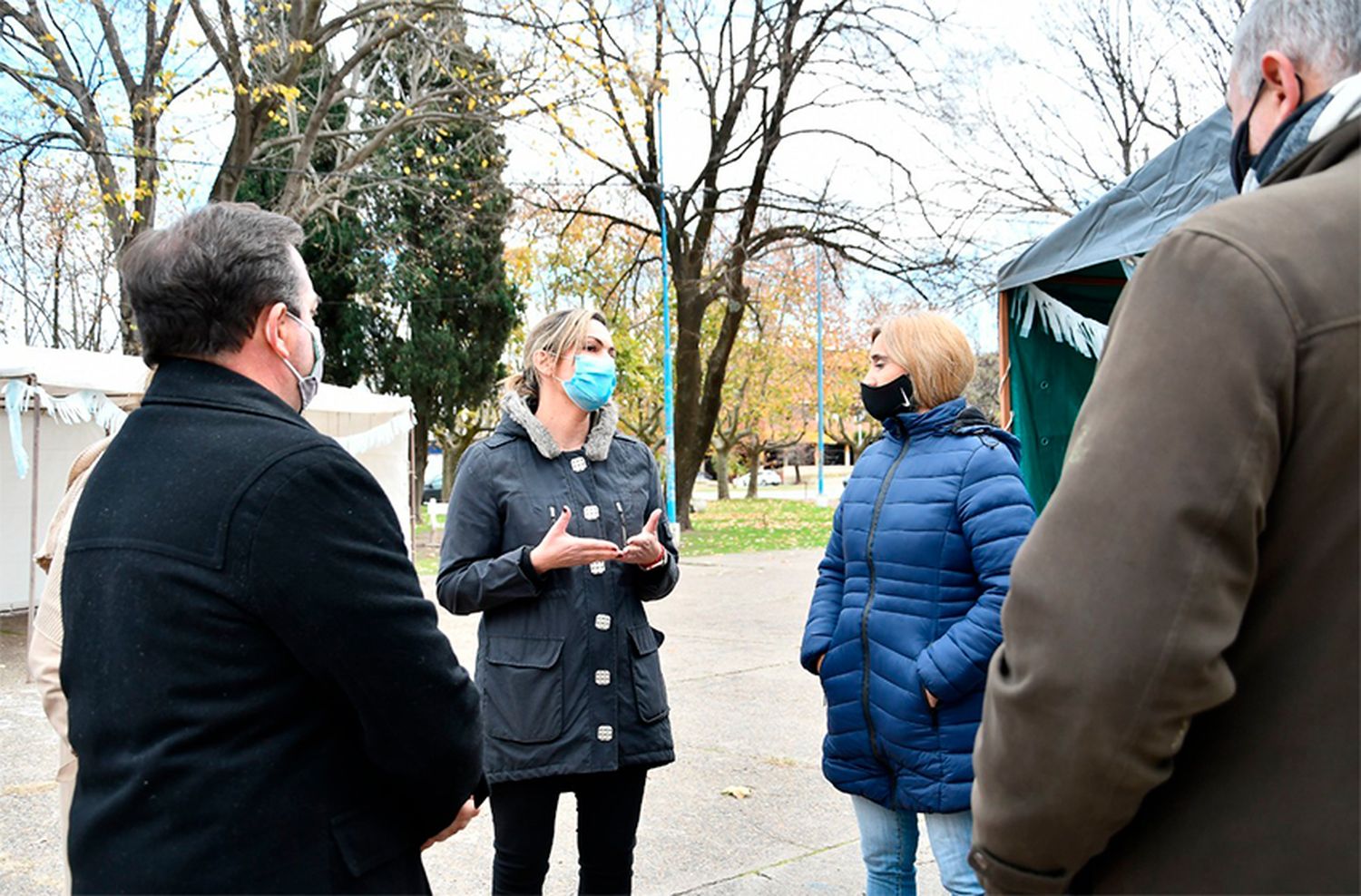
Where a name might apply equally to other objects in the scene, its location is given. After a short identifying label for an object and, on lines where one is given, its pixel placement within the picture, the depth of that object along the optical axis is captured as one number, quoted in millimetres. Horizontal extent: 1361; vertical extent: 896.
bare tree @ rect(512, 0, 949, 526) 21812
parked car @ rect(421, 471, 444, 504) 46594
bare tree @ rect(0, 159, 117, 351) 21572
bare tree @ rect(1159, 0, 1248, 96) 17234
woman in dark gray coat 2967
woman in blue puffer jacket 2730
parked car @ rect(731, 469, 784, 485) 73812
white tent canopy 9008
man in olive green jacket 1162
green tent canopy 5415
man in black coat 1619
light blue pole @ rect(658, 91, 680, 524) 20469
